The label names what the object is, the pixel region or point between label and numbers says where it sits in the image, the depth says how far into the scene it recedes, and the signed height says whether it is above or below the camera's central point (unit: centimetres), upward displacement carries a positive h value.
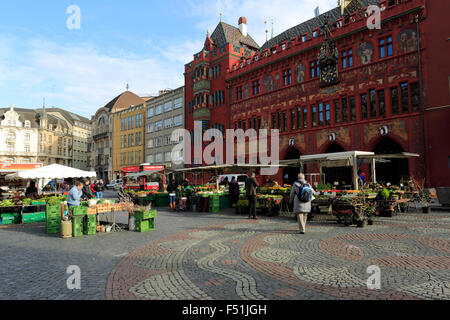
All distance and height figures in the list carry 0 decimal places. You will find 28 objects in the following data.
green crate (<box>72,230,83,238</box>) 960 -170
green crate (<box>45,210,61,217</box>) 1055 -114
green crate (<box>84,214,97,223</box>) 988 -123
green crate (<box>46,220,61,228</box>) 1042 -147
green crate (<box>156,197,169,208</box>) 2205 -167
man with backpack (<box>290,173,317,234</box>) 925 -78
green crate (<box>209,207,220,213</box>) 1677 -173
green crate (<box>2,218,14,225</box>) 1291 -168
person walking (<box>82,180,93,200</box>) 1480 -61
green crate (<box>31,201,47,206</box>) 1334 -96
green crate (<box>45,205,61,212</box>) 1065 -98
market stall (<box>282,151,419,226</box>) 1063 -83
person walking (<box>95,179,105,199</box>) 2550 -92
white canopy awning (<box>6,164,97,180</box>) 1420 +40
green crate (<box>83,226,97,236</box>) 990 -167
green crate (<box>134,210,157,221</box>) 1031 -121
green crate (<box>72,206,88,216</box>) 948 -95
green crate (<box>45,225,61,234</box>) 1043 -167
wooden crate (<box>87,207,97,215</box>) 987 -100
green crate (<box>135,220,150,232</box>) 1037 -160
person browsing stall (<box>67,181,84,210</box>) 1023 -52
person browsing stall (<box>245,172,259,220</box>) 1296 -56
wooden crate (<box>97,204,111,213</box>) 1026 -96
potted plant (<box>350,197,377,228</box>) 1024 -121
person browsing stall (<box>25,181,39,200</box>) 1433 -52
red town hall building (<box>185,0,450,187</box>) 2045 +755
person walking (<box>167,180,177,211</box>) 1839 -84
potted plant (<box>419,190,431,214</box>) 1376 -117
